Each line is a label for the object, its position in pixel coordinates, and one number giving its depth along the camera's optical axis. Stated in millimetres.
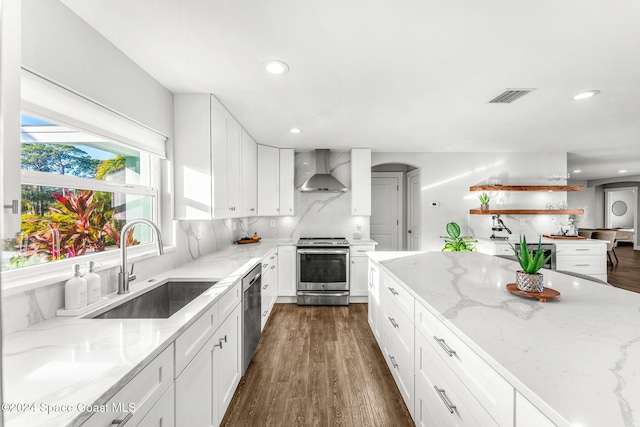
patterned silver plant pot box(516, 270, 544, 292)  1442
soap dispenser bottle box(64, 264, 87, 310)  1356
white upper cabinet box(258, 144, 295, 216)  4445
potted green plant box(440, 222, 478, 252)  4172
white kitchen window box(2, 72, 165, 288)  1331
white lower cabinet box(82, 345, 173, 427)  812
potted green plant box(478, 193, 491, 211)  4684
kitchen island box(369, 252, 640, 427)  703
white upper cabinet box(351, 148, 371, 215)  4492
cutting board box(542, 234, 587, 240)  4598
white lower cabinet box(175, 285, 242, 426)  1289
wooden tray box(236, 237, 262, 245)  4051
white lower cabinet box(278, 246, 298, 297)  4176
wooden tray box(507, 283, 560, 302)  1382
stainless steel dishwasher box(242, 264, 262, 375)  2268
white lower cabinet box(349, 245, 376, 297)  4137
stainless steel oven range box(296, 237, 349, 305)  4051
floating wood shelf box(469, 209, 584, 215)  4742
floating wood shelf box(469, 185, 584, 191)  4664
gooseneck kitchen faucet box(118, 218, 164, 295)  1615
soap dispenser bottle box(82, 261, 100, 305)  1429
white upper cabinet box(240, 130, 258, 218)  3578
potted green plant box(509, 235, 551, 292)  1443
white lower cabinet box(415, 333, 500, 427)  1070
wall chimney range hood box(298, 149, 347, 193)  4391
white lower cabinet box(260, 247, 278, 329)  3056
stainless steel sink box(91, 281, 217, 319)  1633
